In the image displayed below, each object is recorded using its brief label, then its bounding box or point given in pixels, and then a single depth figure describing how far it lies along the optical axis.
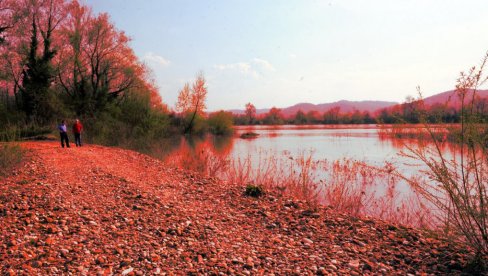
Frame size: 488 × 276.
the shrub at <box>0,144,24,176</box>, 7.79
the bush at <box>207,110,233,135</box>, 46.20
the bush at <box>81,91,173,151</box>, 20.31
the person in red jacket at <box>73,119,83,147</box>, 14.21
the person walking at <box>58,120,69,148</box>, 13.26
